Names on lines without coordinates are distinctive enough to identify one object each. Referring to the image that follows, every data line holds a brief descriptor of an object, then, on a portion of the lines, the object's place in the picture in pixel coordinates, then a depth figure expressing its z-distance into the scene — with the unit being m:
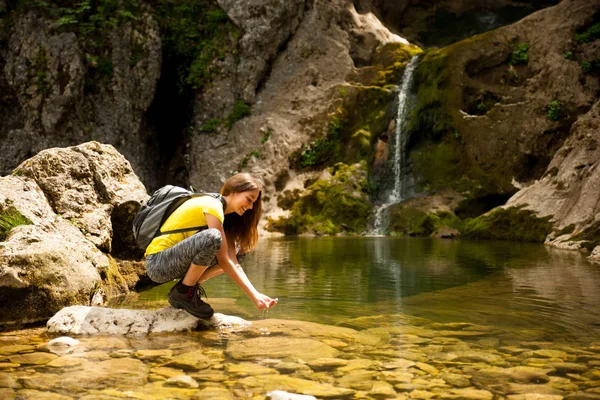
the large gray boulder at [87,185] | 6.66
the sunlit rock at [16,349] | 3.76
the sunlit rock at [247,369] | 3.32
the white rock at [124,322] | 4.37
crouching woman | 4.32
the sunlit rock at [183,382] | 3.08
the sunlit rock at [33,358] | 3.50
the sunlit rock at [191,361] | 3.46
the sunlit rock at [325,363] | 3.47
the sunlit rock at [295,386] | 2.95
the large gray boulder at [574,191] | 12.91
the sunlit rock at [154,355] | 3.62
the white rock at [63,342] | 3.93
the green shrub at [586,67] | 20.41
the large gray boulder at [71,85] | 24.80
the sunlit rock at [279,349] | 3.73
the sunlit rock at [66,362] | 3.43
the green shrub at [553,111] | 20.28
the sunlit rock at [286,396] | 2.76
